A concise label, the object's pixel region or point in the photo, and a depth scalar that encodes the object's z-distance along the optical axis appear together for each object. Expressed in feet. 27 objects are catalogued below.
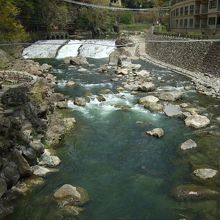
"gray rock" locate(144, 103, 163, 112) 53.17
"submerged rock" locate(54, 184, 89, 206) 28.89
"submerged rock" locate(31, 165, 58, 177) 33.28
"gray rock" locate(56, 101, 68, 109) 53.57
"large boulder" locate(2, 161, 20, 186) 30.08
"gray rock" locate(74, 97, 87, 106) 56.18
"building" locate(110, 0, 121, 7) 190.84
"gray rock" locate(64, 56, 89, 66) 94.13
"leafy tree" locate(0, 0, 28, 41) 82.50
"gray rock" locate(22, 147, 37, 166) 34.24
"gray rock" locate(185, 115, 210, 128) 45.67
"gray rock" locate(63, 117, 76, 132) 45.14
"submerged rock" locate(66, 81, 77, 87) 69.79
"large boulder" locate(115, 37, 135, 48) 120.37
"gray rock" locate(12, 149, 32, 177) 31.91
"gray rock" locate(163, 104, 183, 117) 50.46
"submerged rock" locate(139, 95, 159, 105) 55.66
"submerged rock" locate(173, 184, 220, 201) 29.27
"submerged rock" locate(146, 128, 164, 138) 43.03
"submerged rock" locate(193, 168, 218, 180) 32.41
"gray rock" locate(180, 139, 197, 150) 39.19
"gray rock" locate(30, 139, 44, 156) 35.99
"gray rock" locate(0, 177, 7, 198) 28.29
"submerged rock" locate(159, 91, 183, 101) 58.15
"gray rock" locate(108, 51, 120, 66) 93.31
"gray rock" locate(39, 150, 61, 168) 35.25
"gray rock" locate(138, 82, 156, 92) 64.43
